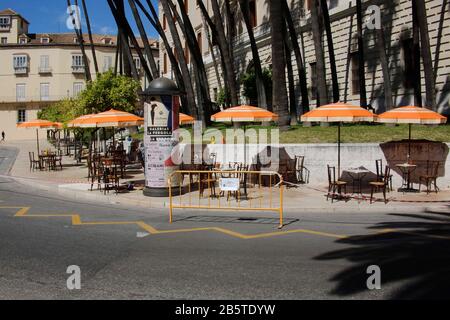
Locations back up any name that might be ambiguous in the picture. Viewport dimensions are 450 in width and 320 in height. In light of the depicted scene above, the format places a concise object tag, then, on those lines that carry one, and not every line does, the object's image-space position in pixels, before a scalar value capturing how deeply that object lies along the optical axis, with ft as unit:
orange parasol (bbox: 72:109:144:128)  57.88
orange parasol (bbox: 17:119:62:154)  88.11
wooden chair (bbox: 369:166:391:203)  43.91
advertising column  47.91
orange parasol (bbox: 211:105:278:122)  52.54
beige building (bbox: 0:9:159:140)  236.02
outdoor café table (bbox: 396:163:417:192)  50.02
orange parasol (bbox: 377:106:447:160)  47.42
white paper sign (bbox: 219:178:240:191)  40.01
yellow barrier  42.73
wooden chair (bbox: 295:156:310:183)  56.95
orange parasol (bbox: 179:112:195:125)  71.72
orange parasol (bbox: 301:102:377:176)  46.55
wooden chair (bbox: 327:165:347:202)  44.81
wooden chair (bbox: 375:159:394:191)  48.73
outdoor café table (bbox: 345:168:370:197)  50.16
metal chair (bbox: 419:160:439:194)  50.11
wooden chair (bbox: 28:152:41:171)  81.10
